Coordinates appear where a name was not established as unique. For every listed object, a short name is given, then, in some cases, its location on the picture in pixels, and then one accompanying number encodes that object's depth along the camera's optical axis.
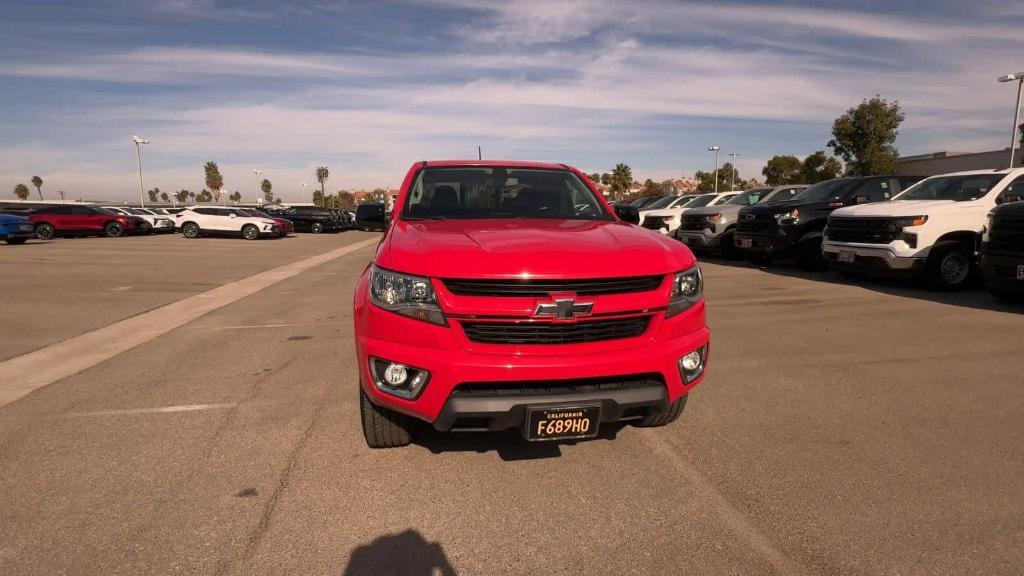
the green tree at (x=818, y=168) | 50.64
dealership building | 39.75
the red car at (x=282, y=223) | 26.40
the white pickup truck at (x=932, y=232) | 8.16
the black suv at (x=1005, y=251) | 6.60
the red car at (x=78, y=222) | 24.06
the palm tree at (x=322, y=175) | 115.17
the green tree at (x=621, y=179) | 91.19
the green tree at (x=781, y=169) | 68.49
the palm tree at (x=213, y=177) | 116.88
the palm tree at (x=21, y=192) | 151.19
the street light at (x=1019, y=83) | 24.33
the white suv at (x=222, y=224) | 25.69
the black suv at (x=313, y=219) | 32.22
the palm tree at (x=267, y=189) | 149.12
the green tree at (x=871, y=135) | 35.22
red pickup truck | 2.51
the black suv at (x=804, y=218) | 10.80
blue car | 18.61
